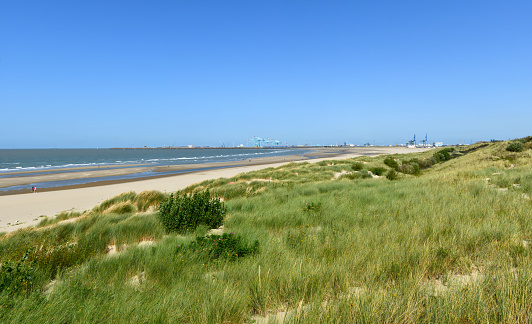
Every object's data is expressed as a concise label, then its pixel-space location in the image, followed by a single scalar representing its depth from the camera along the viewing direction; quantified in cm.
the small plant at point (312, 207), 735
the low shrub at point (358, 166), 2521
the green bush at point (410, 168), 2478
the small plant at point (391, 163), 2769
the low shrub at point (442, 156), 3458
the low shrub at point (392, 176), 1874
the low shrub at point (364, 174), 1977
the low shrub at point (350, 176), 1945
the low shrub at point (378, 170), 2260
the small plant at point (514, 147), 2396
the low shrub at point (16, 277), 315
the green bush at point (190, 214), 671
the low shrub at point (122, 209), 1103
